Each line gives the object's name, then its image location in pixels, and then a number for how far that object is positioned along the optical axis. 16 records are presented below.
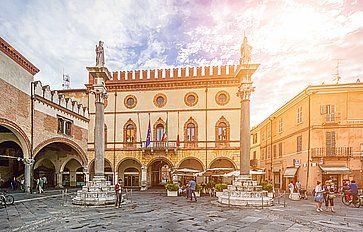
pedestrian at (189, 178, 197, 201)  19.21
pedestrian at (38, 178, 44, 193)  23.77
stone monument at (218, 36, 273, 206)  15.71
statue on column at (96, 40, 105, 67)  17.09
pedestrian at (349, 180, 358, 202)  17.30
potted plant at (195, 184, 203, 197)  23.08
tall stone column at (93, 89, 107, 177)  16.66
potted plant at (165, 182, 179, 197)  23.19
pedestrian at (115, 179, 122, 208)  14.98
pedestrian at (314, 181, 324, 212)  14.62
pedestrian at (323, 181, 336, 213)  14.82
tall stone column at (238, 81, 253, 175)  16.77
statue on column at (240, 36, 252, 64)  17.17
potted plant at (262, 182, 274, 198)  20.27
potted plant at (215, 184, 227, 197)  21.93
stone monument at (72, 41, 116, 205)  15.55
